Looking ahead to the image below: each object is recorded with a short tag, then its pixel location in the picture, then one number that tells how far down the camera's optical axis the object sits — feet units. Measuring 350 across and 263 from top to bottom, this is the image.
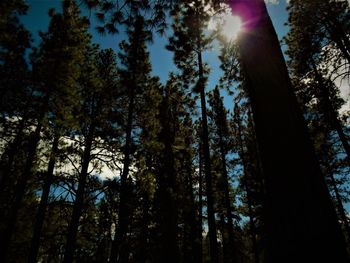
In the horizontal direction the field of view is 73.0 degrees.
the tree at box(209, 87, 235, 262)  64.08
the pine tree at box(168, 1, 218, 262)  38.58
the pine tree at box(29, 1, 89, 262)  37.63
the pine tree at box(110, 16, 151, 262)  34.91
